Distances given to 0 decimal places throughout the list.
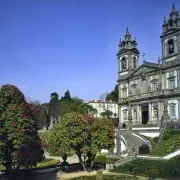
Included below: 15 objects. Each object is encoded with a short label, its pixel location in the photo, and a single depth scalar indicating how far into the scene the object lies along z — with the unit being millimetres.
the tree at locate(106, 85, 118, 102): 93981
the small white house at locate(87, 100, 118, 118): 96144
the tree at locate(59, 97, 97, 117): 71562
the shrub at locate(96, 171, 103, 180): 18033
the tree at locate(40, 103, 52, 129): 74819
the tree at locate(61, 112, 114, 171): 23891
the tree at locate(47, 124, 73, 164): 23875
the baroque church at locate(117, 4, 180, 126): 43906
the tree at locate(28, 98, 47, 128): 74881
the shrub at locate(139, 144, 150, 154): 30438
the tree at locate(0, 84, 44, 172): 18562
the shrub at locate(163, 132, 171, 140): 34500
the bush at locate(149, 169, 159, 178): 21781
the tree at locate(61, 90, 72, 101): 88725
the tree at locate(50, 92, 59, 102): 96850
